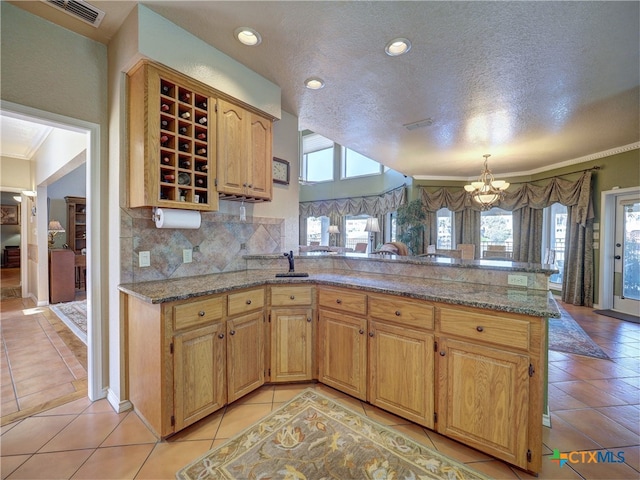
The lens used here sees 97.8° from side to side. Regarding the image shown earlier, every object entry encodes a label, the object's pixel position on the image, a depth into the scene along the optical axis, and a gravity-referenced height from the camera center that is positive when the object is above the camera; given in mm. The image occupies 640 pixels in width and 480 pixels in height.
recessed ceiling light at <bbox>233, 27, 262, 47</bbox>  1939 +1412
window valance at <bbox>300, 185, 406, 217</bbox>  7417 +907
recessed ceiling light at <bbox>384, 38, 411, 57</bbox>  2018 +1399
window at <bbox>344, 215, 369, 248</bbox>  8844 +139
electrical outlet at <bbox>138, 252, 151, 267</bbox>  2051 -192
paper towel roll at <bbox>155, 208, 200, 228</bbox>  1952 +109
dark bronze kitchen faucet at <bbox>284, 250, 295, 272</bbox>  2559 -249
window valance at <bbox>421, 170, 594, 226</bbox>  4922 +801
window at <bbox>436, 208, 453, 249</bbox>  6914 +171
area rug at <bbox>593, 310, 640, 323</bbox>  4246 -1263
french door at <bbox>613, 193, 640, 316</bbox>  4461 -324
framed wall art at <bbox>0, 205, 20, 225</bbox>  8539 +549
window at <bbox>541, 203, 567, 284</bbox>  5633 +73
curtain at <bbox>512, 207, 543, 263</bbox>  5914 +7
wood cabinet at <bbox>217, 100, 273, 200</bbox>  2238 +691
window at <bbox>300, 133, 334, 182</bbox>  9633 +2693
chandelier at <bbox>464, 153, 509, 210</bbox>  4773 +808
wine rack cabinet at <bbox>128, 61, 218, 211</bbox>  1846 +664
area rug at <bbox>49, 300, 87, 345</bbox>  3484 -1232
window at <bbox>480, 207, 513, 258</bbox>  6418 +122
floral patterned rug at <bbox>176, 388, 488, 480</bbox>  1486 -1274
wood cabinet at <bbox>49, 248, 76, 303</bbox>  4949 -789
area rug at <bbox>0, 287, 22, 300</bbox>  5300 -1194
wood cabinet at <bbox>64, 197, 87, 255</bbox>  6164 +238
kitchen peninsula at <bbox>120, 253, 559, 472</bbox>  1500 -713
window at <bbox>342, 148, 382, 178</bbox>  8486 +2156
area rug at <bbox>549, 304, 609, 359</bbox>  3061 -1261
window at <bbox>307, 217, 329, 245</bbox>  9777 +109
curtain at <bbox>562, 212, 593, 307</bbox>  4922 -508
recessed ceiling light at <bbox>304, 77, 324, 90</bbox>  2539 +1408
